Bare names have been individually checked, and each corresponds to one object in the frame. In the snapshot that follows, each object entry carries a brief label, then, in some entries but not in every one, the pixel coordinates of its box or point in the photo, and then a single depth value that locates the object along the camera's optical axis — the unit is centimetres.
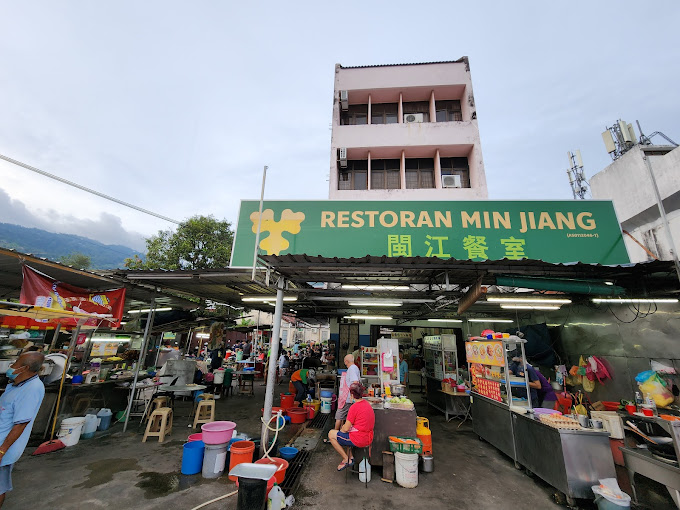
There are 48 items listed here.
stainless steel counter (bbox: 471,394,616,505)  497
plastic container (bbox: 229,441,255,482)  547
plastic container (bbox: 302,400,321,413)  1013
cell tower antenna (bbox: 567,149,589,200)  2114
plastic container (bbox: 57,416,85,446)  684
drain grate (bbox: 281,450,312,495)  524
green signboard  746
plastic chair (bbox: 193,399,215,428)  845
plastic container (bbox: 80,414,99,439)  738
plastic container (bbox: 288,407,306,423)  918
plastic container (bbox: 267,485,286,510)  426
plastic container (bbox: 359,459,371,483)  558
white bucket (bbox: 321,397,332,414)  1057
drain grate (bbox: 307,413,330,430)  909
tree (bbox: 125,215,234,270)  1892
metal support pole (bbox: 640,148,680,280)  529
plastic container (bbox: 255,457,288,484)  517
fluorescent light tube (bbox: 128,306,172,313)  1343
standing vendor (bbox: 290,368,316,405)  1049
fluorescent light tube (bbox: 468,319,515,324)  1381
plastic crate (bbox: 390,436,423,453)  569
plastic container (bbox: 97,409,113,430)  793
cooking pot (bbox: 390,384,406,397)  812
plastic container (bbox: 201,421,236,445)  562
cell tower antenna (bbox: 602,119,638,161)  1516
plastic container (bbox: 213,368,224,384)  1268
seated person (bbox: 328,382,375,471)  559
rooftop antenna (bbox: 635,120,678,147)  1317
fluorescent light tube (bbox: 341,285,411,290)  749
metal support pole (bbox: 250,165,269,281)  641
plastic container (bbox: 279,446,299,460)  628
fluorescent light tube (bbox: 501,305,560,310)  947
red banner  627
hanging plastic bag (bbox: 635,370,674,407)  637
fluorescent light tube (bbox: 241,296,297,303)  988
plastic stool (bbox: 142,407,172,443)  740
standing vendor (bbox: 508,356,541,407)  739
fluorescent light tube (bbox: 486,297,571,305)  803
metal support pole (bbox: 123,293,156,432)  816
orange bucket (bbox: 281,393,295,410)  1059
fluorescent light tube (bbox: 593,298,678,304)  673
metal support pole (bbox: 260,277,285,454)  600
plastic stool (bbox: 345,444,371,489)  570
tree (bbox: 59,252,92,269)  4190
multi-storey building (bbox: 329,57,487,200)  1334
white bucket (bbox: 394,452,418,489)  548
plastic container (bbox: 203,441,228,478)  556
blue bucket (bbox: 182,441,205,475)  564
